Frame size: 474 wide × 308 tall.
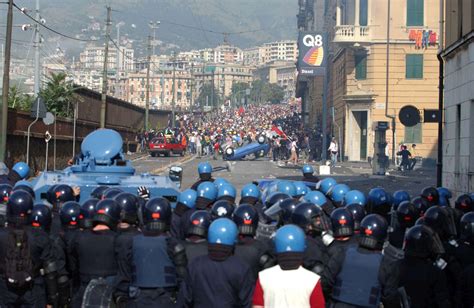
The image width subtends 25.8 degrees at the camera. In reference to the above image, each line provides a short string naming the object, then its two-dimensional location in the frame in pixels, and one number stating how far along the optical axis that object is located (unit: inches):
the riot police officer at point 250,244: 377.1
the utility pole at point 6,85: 1315.9
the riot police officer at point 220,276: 324.2
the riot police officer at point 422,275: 362.0
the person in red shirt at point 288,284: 297.9
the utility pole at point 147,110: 3434.3
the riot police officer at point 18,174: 749.9
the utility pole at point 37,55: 2234.0
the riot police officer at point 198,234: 386.3
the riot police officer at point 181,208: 495.8
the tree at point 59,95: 2071.9
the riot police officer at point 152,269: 384.8
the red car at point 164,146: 2694.4
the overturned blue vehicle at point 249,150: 2481.2
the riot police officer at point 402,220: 475.2
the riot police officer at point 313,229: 394.6
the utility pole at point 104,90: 2303.2
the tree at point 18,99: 1936.8
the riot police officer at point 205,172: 719.1
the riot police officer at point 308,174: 809.9
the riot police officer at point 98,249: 414.6
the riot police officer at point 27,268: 405.4
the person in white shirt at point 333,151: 2377.0
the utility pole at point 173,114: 4387.1
